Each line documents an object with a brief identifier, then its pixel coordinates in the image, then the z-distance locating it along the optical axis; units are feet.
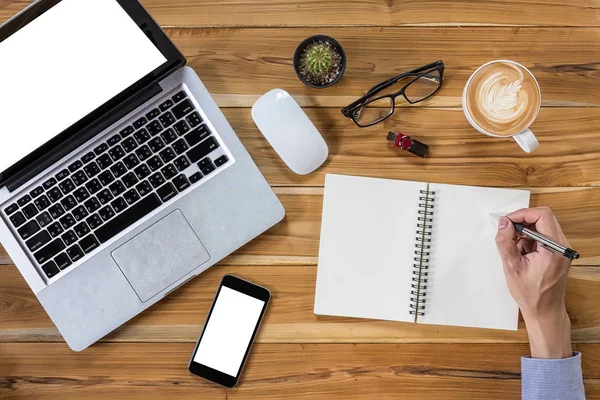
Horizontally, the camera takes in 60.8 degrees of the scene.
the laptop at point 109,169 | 2.57
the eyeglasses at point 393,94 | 2.84
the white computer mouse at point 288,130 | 2.76
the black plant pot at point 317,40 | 2.77
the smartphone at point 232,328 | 2.91
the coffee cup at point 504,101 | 2.69
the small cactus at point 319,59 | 2.78
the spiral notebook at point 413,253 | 2.89
